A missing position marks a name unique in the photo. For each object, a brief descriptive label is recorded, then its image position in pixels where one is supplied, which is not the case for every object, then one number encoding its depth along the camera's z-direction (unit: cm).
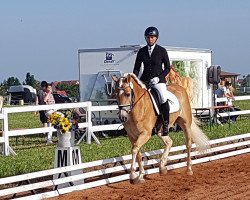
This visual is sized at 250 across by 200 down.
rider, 1132
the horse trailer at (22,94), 7038
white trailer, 2209
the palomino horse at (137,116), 1031
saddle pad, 1127
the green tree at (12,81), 9564
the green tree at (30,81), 9325
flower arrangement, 1093
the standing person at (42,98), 1998
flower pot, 1090
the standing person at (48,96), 2018
